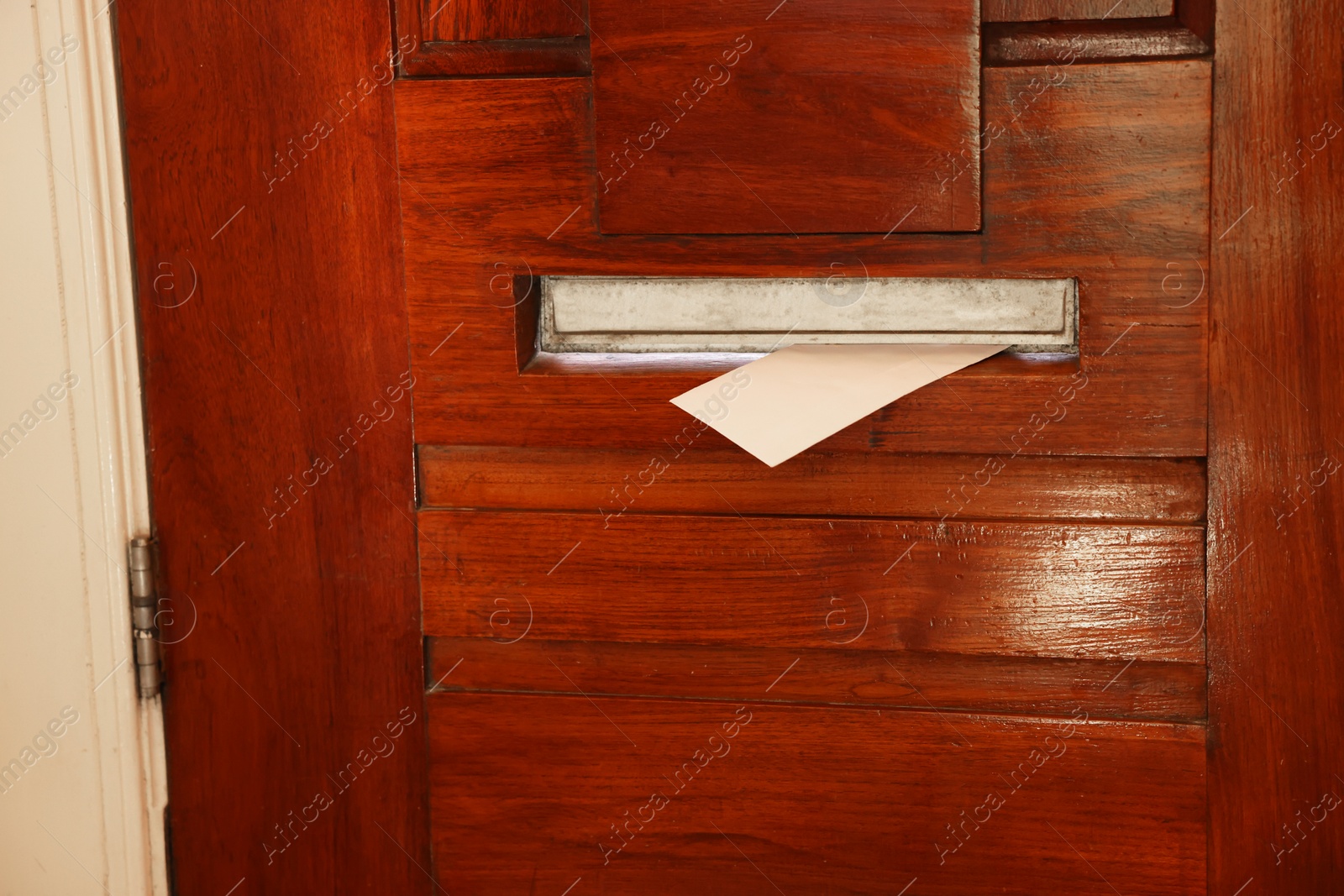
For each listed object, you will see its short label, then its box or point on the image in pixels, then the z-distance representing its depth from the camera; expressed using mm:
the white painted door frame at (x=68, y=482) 911
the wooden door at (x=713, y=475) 829
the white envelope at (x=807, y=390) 817
